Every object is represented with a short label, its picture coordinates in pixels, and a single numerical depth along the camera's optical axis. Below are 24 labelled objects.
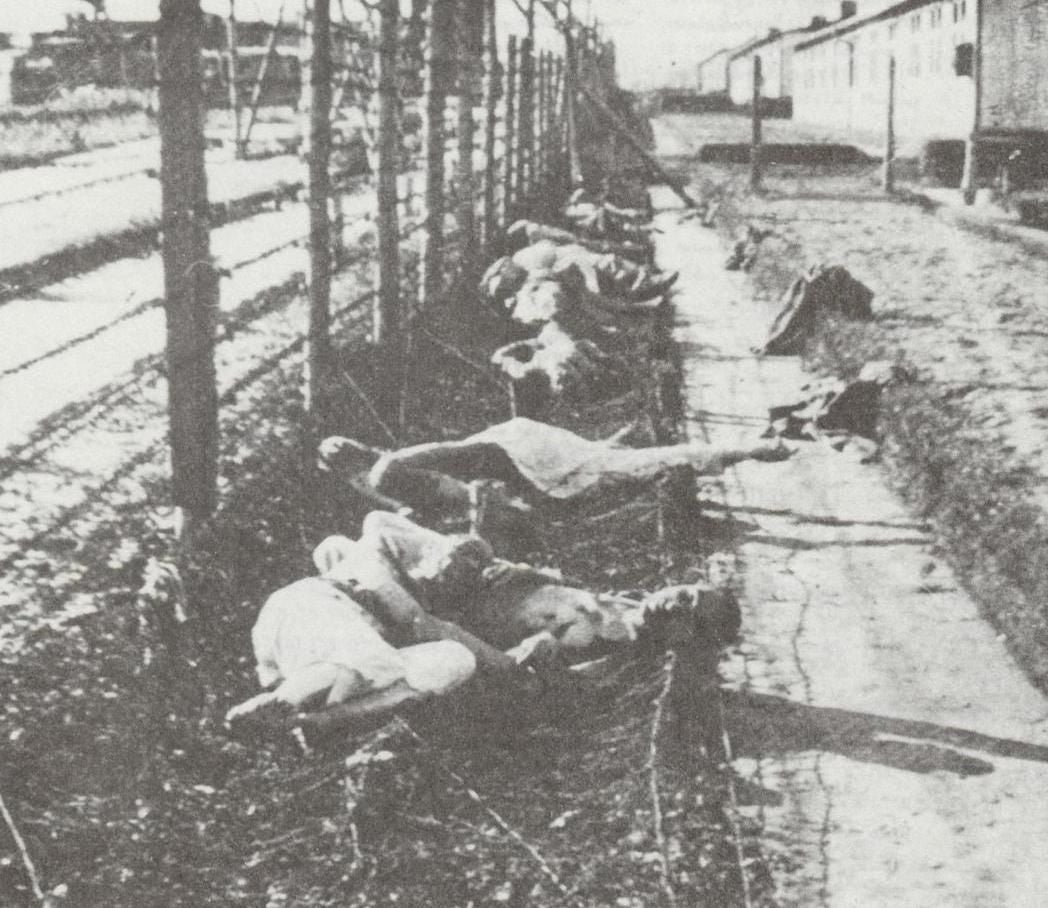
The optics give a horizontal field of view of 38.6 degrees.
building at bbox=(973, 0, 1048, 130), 21.39
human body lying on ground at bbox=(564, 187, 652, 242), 17.02
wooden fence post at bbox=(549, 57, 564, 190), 24.83
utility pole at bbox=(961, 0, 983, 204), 21.03
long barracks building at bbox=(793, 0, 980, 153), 28.94
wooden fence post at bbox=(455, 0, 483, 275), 11.92
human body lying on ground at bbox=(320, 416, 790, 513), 6.80
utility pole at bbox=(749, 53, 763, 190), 23.19
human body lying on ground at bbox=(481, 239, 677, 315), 11.48
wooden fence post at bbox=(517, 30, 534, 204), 17.52
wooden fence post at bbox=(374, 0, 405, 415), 8.35
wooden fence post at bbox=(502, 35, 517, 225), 15.55
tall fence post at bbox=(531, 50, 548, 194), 21.25
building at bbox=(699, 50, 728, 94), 87.12
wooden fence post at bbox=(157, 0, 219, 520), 5.08
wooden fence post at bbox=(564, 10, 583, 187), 21.92
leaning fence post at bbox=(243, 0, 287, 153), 12.60
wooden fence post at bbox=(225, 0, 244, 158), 20.33
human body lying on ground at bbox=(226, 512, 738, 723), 4.47
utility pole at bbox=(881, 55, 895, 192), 22.33
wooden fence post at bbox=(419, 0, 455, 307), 10.21
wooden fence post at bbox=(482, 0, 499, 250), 13.47
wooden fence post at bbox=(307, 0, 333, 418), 6.83
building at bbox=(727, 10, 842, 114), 62.09
